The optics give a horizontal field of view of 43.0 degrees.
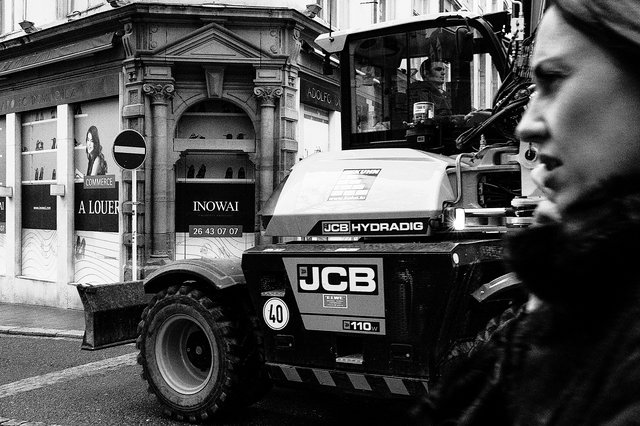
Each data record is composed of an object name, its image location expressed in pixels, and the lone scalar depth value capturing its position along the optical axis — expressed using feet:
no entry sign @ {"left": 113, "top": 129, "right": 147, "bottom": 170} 37.78
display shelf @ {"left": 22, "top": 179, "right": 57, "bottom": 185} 52.20
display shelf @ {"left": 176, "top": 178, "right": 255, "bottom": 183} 46.32
